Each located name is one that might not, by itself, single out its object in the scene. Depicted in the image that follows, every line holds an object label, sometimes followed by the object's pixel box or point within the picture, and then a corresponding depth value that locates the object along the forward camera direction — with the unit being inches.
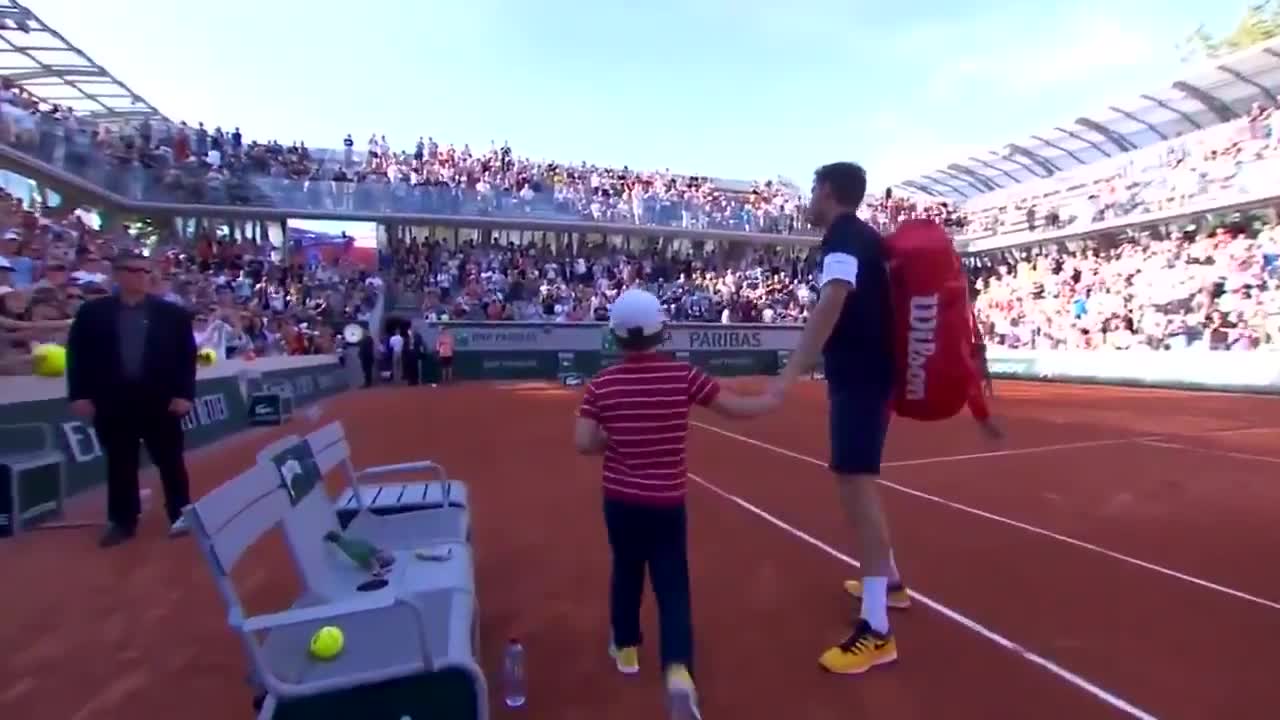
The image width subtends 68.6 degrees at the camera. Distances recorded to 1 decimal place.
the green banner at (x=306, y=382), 678.5
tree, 2201.0
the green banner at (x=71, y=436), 314.5
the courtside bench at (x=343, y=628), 111.2
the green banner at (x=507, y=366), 1208.8
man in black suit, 257.3
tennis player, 160.7
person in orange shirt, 1116.5
